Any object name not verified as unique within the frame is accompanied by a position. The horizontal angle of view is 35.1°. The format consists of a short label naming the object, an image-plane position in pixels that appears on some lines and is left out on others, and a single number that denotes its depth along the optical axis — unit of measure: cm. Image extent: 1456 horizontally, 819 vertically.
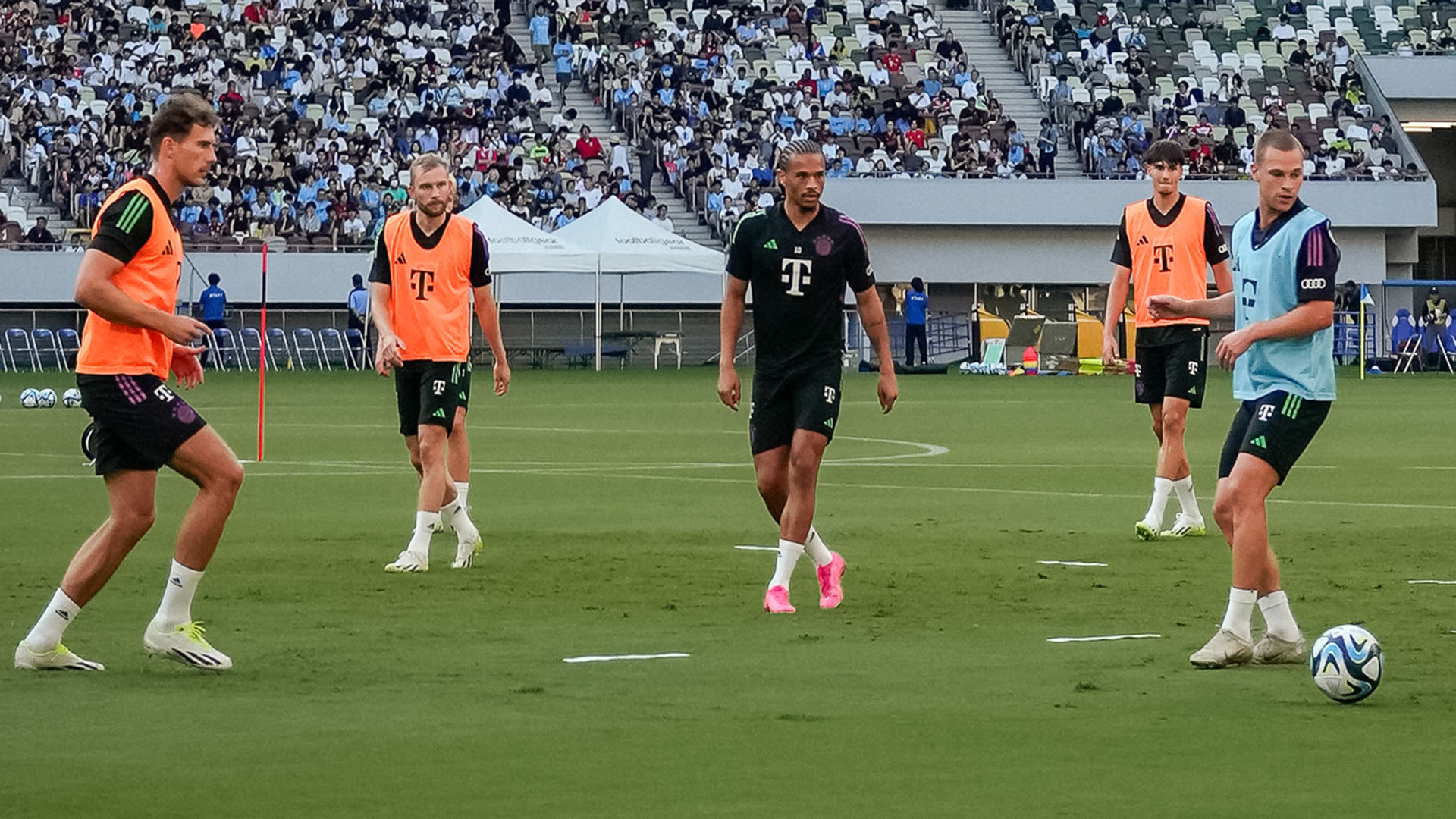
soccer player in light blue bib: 901
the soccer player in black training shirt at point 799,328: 1109
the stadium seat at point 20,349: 5019
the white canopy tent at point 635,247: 4581
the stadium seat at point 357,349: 5144
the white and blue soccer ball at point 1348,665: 796
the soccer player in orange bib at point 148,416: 874
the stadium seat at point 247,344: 5153
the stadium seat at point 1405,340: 5162
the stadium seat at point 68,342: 5022
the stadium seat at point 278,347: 5191
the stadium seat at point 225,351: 5069
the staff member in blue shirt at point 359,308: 4916
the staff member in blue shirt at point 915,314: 4988
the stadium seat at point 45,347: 5012
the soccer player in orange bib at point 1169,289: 1495
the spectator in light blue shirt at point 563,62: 5788
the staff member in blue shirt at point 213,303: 4569
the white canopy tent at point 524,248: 4488
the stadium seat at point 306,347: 5181
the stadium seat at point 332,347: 5216
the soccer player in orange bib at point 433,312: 1329
